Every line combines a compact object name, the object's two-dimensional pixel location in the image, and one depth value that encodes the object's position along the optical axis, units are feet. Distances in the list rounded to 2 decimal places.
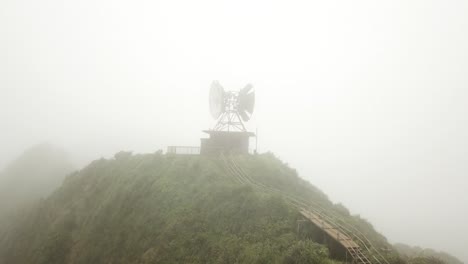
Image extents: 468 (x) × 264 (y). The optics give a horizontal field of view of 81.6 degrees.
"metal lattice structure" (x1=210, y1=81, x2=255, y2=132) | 153.89
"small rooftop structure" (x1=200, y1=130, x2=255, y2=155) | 145.38
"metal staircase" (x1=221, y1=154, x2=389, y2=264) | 57.10
